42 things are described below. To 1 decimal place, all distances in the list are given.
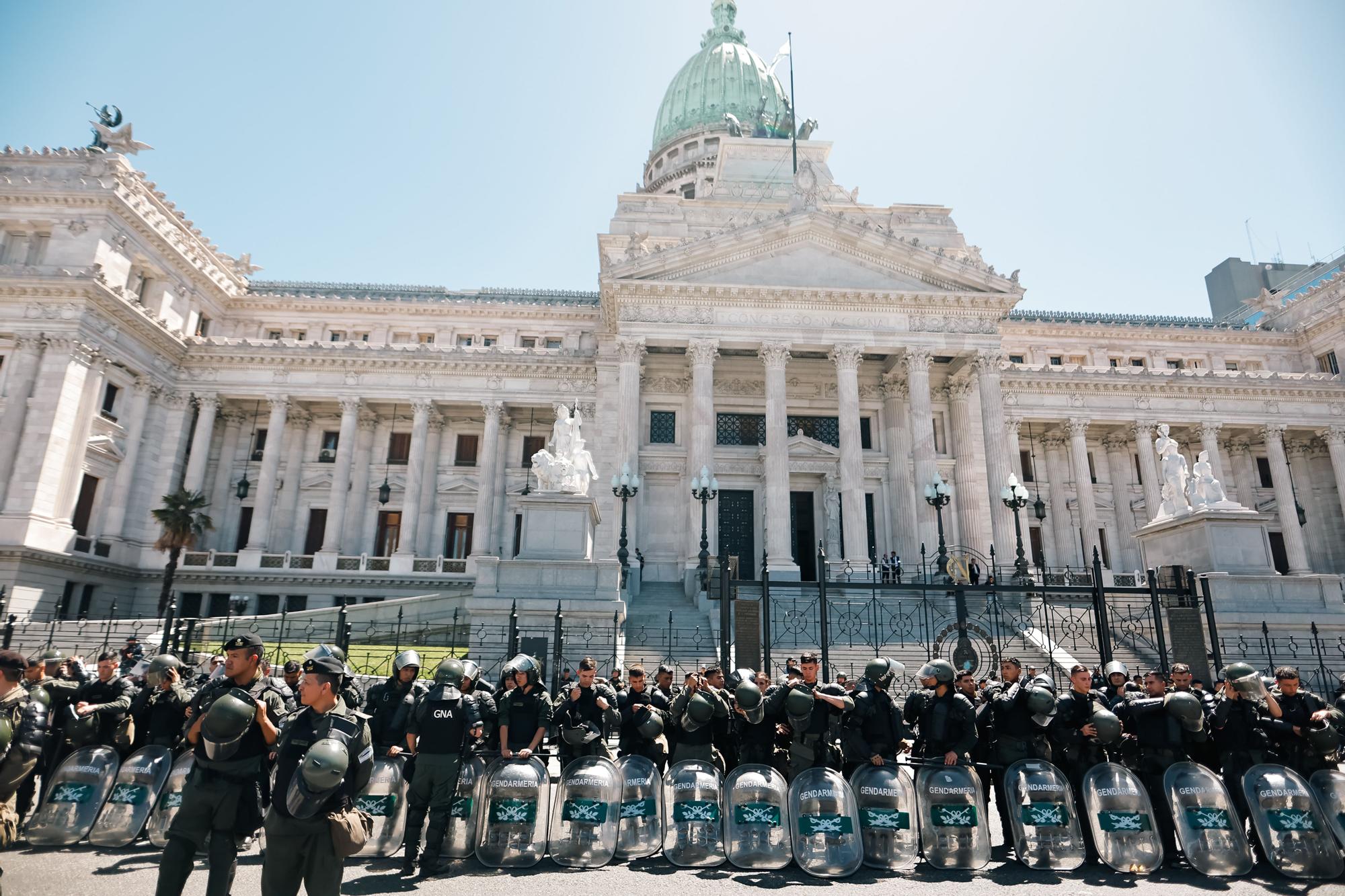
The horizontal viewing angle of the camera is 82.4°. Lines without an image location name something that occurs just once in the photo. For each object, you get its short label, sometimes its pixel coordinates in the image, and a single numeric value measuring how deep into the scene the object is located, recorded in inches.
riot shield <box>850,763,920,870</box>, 287.1
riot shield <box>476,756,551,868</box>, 290.7
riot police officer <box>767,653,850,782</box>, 309.6
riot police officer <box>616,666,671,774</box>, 318.3
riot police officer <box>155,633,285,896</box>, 206.8
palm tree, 1135.0
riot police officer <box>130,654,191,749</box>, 326.3
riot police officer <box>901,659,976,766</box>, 307.0
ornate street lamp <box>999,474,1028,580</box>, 925.8
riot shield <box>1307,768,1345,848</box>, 288.8
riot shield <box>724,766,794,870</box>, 287.3
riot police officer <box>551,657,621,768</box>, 314.8
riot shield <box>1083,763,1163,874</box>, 281.4
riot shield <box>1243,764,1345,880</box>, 275.0
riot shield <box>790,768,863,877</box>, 280.8
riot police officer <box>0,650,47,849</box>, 235.5
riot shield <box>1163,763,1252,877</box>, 277.0
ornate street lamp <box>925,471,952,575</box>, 976.3
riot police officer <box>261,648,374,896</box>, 184.7
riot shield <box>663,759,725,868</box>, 293.3
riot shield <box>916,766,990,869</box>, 285.9
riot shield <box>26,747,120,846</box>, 293.7
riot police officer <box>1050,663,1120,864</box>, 304.0
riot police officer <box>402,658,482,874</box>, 287.0
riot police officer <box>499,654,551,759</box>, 314.7
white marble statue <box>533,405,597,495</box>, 724.7
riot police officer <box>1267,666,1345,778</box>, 299.4
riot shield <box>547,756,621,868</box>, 290.2
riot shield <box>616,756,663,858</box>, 297.9
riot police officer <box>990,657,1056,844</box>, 309.6
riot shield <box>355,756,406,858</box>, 299.6
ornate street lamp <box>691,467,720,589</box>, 930.1
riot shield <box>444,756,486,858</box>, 299.6
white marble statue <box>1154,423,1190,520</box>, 726.5
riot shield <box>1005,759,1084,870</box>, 286.7
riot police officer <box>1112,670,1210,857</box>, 298.5
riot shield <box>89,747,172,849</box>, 295.4
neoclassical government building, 1204.5
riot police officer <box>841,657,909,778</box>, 313.7
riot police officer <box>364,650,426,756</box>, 303.6
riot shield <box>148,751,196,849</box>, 301.4
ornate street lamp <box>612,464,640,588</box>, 962.1
